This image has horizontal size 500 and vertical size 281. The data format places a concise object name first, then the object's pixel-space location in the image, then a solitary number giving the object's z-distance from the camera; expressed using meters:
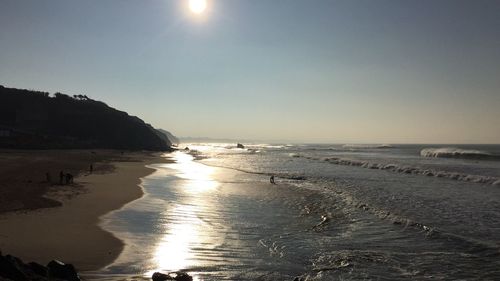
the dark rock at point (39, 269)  6.85
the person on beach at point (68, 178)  22.44
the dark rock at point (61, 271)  6.97
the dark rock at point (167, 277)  7.68
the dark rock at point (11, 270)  6.15
